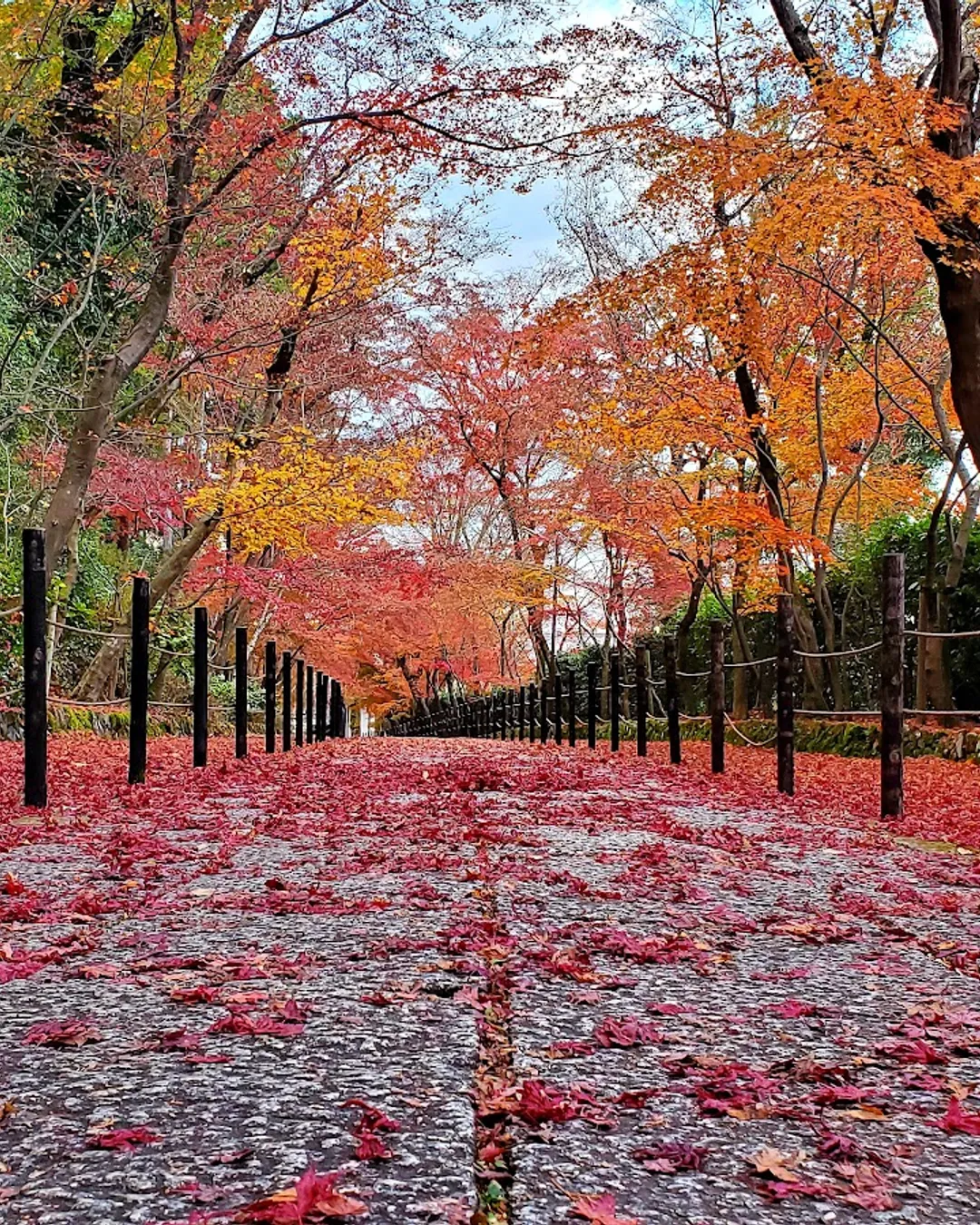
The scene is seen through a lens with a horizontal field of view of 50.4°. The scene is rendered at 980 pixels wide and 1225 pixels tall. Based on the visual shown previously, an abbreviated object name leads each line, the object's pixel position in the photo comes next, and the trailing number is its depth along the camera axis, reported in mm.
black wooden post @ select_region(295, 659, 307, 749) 14539
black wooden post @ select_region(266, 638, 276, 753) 11703
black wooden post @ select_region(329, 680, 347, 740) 21345
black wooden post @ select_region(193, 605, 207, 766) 8156
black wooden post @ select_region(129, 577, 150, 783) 6574
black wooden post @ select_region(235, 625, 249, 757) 9781
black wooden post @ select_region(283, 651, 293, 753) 12992
